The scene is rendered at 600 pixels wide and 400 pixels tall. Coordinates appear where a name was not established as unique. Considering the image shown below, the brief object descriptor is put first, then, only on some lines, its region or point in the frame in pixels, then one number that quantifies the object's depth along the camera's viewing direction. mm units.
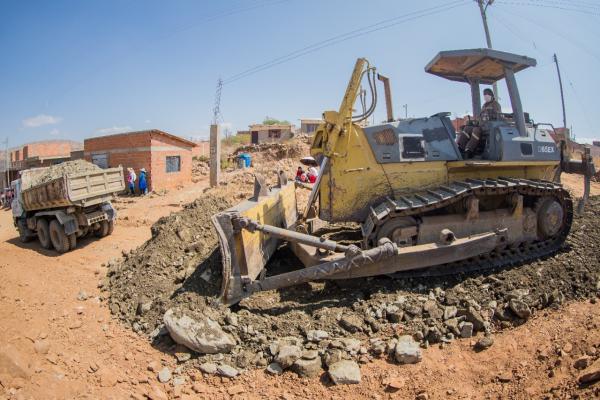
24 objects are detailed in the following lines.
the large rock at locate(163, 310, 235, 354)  4090
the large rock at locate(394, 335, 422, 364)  3895
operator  6383
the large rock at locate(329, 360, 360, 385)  3660
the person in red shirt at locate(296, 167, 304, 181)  12567
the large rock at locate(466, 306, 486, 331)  4383
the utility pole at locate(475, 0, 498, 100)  17980
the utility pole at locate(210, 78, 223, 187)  15689
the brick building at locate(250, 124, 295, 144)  35906
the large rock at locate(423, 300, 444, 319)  4527
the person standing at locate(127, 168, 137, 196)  18797
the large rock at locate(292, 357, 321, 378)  3793
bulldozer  4871
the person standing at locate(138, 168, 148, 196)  18453
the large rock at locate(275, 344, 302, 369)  3863
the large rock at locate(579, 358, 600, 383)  3076
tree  47875
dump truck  9242
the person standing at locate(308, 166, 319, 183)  12178
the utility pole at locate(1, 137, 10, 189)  28047
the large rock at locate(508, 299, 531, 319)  4488
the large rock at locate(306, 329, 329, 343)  4184
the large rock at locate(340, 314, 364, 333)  4375
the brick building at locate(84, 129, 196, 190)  19016
